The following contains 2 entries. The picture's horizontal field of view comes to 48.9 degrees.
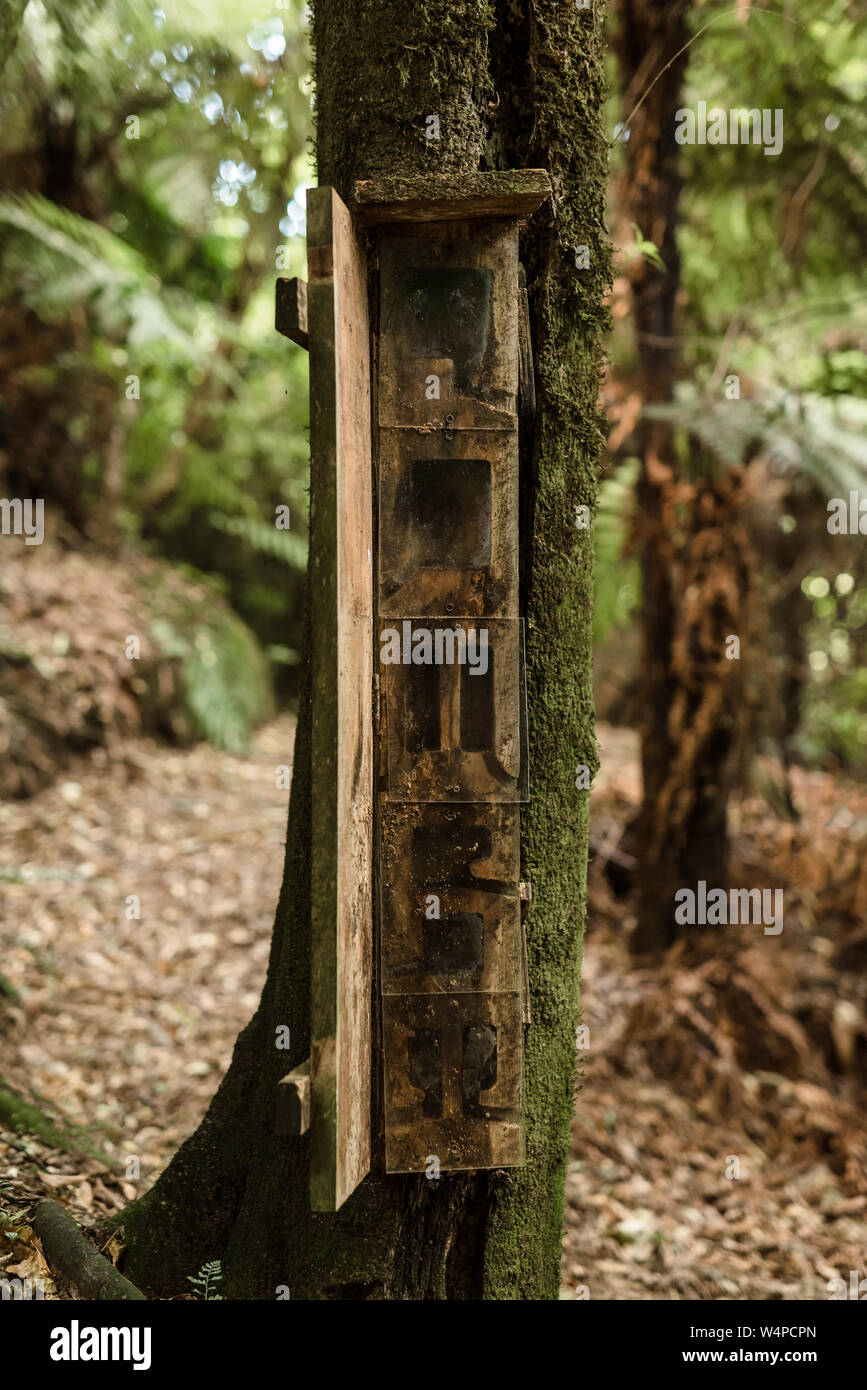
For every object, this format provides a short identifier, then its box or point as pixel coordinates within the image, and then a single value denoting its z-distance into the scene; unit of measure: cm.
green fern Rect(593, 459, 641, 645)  602
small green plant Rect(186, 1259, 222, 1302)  220
